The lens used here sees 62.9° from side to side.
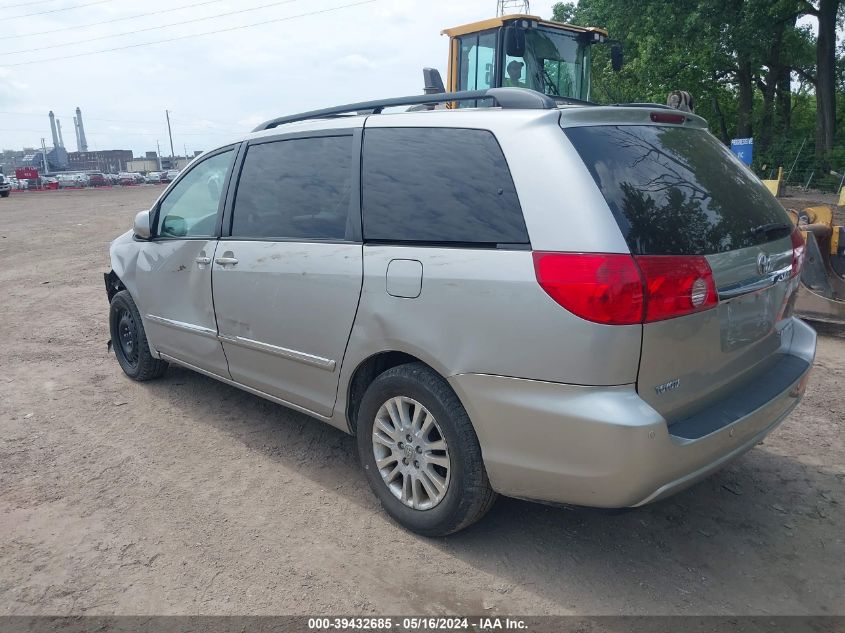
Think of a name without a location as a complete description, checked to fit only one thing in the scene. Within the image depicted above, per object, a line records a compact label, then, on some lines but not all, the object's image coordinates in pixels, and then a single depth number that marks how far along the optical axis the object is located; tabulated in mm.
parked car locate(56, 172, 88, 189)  56094
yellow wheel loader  8695
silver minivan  2506
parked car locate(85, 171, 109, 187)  58750
